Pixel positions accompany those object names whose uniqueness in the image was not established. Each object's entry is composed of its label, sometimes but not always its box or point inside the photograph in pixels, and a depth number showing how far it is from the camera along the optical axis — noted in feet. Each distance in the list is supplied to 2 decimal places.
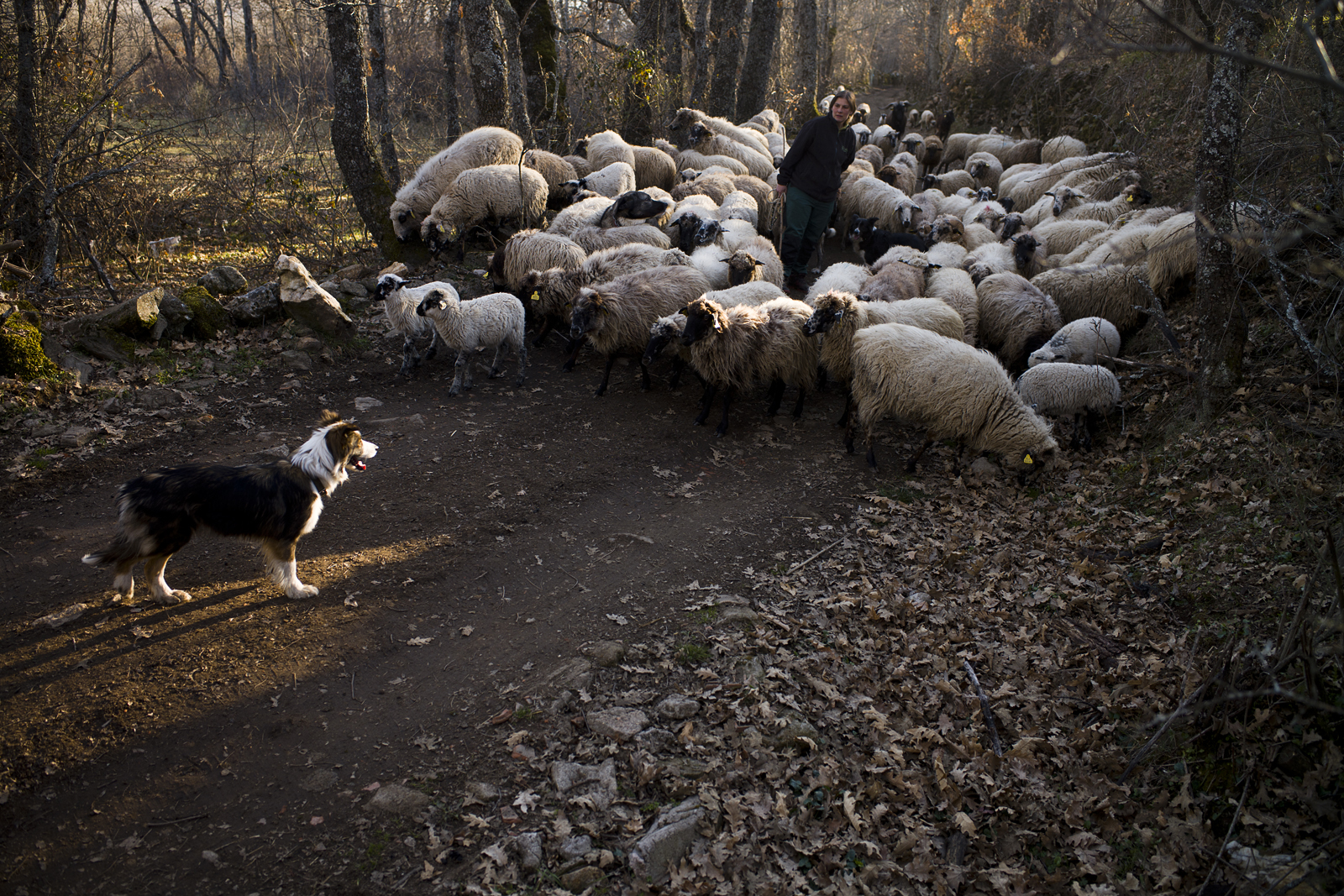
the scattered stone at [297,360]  26.53
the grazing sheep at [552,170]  39.75
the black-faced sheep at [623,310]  27.17
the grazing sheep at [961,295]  29.99
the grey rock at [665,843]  11.55
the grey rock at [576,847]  11.71
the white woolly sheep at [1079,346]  27.22
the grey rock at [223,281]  28.50
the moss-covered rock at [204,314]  26.40
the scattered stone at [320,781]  12.31
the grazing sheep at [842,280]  30.81
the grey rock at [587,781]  12.68
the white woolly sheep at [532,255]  31.83
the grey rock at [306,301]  27.61
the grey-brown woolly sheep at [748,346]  24.79
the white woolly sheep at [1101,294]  29.48
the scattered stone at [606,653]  15.35
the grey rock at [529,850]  11.48
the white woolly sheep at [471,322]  25.80
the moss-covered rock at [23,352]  21.56
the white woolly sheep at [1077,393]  24.81
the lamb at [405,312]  26.78
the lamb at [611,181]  40.24
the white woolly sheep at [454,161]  35.96
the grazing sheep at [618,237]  33.88
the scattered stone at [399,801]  12.07
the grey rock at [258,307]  27.50
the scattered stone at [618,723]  13.80
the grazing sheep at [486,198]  34.71
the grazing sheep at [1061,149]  52.42
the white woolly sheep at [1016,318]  29.12
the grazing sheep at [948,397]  23.29
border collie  14.24
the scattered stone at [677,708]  14.35
